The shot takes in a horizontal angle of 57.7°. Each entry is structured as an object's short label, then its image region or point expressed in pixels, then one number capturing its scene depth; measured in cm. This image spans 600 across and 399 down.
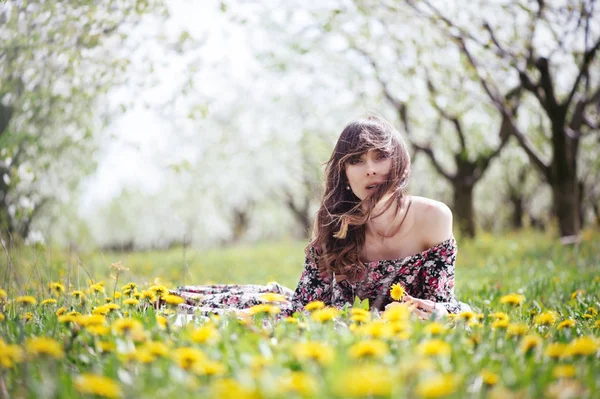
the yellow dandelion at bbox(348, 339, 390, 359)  149
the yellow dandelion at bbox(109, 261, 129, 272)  302
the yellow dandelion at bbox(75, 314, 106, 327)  197
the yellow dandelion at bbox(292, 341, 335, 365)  143
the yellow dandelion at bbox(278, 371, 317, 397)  128
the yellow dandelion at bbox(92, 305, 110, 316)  233
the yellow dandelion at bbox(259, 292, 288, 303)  220
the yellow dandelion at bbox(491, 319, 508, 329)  198
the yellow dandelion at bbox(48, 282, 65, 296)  311
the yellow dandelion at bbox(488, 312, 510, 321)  204
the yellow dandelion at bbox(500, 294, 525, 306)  219
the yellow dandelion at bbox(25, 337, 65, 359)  153
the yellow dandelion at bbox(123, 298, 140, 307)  250
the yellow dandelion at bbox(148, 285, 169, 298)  252
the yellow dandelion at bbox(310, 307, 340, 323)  200
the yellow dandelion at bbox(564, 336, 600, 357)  162
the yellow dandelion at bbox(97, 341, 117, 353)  186
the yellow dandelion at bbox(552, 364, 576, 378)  147
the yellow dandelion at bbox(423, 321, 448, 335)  189
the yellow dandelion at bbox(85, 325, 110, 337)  190
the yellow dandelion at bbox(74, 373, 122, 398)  130
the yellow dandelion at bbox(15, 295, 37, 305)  229
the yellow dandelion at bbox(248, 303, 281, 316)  209
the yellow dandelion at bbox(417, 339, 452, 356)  152
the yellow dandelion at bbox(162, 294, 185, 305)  226
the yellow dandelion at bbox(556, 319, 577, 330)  216
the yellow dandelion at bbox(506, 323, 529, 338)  202
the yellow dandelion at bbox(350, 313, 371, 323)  201
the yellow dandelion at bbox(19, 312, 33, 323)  266
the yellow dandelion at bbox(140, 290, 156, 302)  251
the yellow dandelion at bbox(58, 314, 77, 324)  212
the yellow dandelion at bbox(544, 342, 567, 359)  174
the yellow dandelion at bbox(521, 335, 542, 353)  181
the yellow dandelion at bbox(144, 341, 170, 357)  162
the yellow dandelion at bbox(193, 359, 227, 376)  147
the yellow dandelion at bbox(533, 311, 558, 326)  208
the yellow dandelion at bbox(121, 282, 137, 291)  284
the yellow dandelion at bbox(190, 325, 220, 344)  173
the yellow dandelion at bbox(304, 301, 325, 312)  214
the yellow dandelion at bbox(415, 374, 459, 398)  119
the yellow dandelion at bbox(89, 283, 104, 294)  278
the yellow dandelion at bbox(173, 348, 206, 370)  149
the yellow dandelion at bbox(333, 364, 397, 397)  118
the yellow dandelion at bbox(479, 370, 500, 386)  156
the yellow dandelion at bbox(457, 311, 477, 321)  215
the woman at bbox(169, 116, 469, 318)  304
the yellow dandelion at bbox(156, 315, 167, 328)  208
